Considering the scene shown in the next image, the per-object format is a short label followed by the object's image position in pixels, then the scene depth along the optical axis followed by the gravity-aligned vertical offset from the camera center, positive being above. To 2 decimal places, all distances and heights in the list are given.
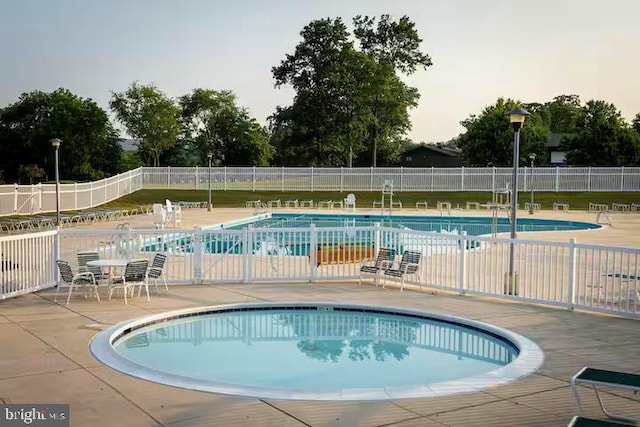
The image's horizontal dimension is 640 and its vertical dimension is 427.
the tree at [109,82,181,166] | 53.84 +5.58
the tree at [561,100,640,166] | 46.66 +3.23
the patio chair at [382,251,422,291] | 11.59 -1.46
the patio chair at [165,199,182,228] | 24.34 -1.34
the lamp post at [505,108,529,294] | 10.73 -0.13
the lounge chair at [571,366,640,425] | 4.77 -1.45
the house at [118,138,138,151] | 55.94 +3.57
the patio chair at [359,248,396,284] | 11.95 -1.42
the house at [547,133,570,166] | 57.15 +3.06
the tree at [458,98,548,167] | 48.75 +3.50
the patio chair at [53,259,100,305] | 10.12 -1.52
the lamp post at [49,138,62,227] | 21.29 +0.87
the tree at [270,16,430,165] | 48.62 +7.01
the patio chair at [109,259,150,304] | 10.02 -1.48
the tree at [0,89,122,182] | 47.97 +3.58
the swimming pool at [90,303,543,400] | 6.28 -2.10
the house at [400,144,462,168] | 65.88 +2.87
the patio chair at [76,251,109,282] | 10.45 -1.39
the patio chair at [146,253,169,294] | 10.77 -1.43
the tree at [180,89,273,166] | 56.69 +4.90
